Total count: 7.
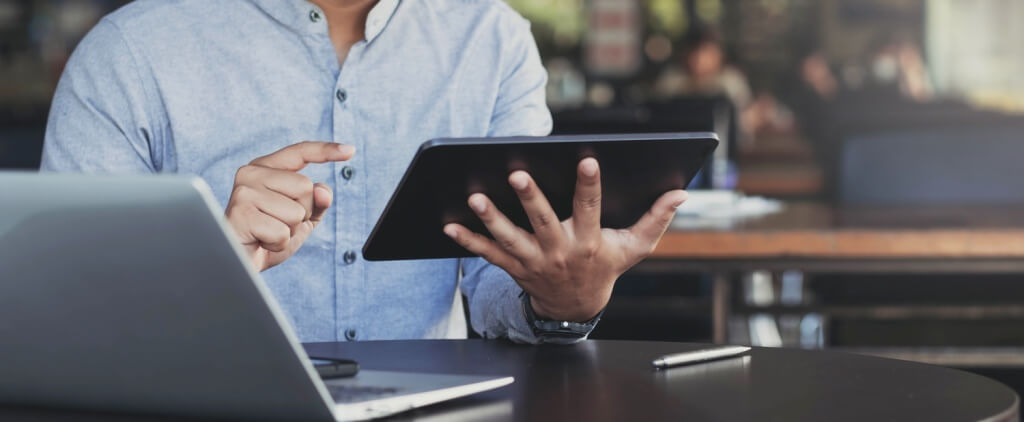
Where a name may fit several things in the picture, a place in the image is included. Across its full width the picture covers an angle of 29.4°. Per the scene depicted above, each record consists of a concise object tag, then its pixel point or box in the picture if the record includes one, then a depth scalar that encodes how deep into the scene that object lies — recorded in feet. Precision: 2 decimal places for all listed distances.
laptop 4.08
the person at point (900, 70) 38.28
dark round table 4.61
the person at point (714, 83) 34.66
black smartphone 4.81
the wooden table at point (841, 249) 9.59
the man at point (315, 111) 6.59
